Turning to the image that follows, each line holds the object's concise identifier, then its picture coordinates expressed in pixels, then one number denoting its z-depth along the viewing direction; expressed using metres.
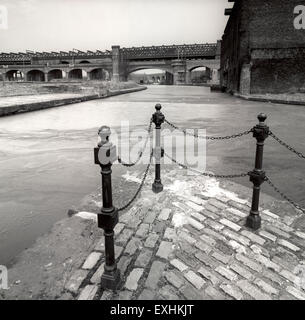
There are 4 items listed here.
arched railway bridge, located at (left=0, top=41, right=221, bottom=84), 68.62
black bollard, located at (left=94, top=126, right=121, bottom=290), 2.50
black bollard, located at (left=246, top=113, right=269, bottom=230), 3.55
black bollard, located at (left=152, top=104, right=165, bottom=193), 4.45
